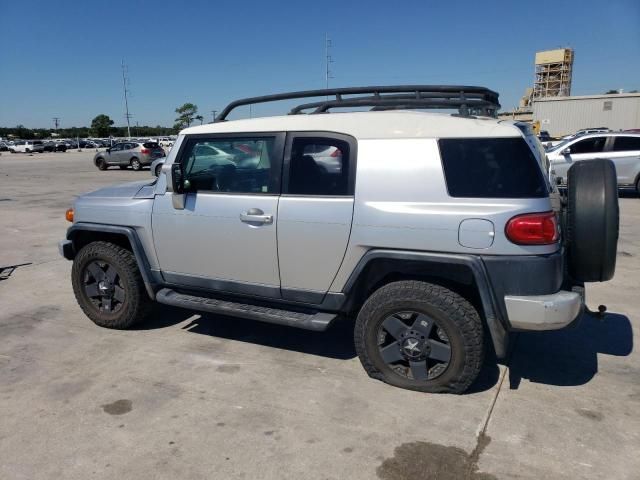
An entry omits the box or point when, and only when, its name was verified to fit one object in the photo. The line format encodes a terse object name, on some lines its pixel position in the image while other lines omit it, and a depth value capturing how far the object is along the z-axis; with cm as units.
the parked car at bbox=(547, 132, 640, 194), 1344
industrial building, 3347
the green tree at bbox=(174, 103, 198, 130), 9276
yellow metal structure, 8075
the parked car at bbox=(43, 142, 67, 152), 5775
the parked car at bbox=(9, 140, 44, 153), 5518
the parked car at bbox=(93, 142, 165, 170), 2583
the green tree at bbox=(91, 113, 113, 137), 10769
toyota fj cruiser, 304
